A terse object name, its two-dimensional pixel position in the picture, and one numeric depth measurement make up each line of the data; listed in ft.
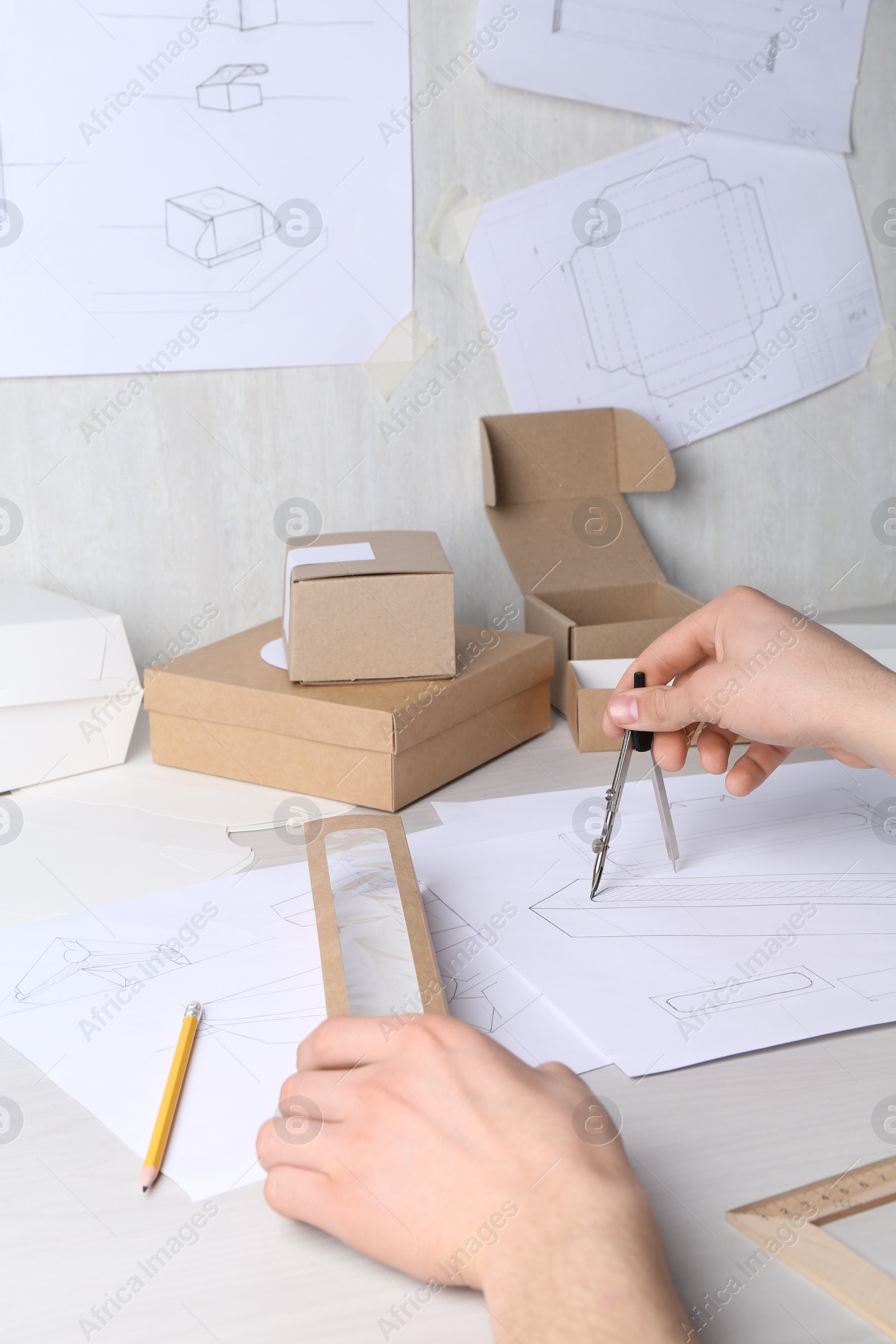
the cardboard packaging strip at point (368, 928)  1.92
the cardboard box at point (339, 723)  2.95
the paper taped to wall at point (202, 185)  3.48
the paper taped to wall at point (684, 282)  4.30
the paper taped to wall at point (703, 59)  4.09
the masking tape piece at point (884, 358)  4.98
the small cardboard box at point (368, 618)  3.06
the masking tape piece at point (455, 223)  4.09
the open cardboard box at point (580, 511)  4.16
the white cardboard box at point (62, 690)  3.02
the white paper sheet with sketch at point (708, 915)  1.98
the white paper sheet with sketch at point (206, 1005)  1.75
